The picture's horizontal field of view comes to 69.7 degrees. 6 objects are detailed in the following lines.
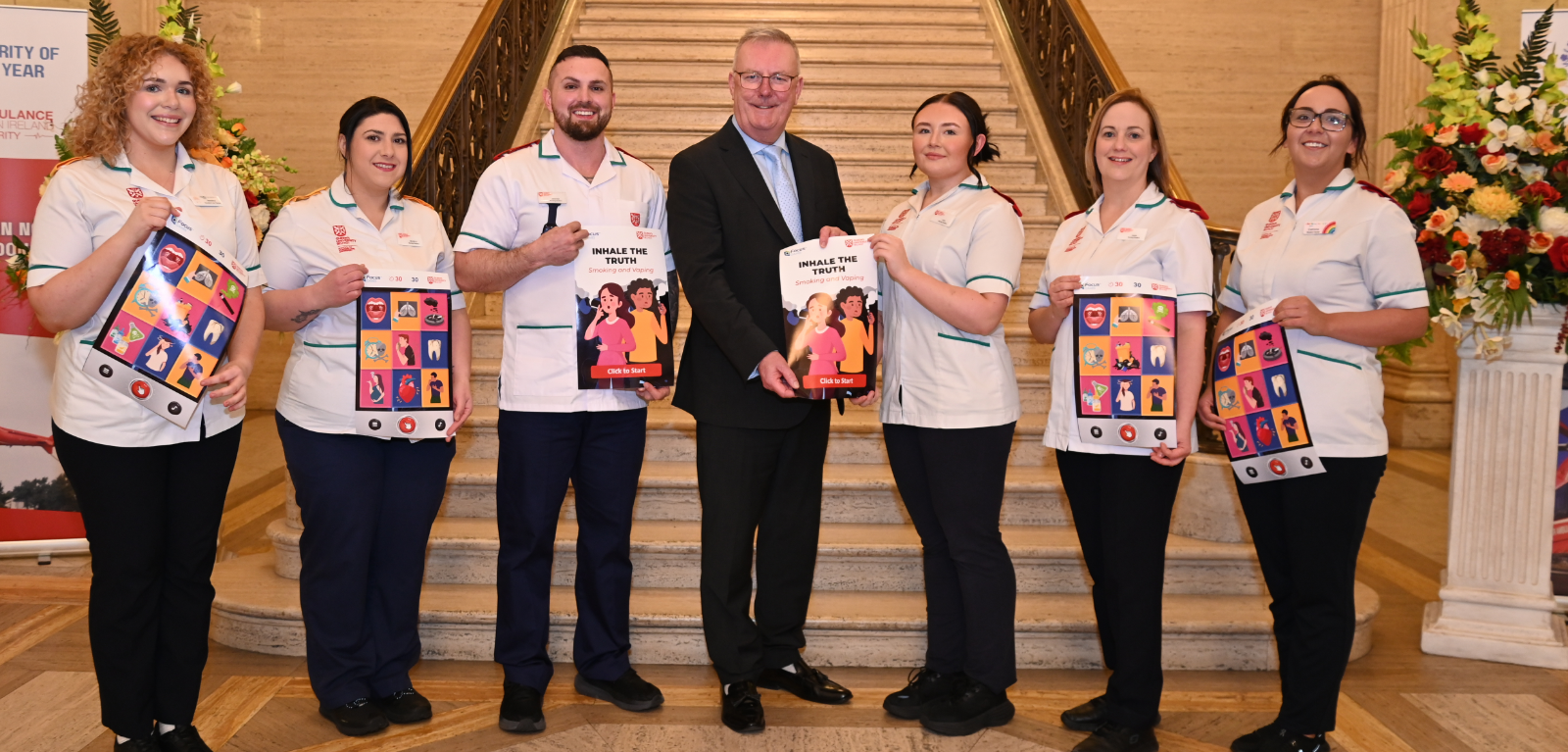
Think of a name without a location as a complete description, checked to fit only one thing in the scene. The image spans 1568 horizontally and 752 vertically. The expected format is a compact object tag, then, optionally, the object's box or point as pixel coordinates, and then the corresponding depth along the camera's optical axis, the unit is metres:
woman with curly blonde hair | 2.53
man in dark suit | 2.95
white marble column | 3.84
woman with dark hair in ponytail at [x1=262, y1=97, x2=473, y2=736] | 3.00
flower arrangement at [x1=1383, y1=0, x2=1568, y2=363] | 3.56
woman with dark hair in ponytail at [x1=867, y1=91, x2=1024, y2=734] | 2.95
